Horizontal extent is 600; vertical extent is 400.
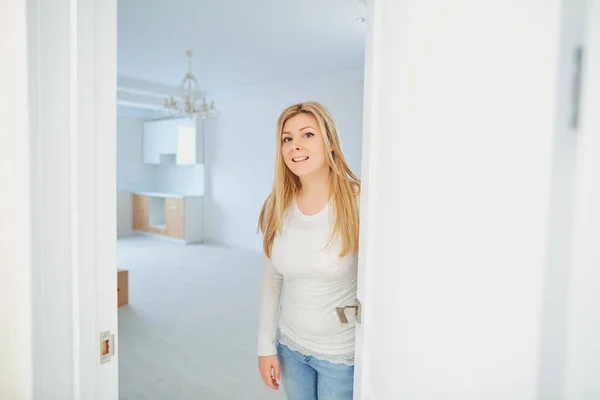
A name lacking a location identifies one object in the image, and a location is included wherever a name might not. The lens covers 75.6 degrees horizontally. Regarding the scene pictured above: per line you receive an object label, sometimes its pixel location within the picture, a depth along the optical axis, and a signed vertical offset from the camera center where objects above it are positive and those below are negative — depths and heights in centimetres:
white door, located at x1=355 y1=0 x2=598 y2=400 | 48 -1
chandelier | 461 +85
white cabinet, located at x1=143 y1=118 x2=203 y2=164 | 711 +65
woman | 117 -25
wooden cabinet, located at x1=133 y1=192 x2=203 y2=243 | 704 -79
